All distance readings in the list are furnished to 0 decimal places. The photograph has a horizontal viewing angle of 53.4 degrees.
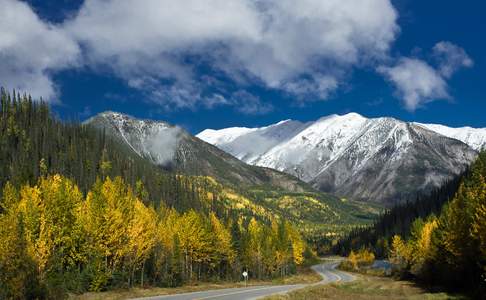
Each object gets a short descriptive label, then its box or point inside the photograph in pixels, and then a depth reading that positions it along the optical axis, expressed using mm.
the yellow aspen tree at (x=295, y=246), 149500
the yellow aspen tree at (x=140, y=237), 70188
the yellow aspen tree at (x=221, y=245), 106000
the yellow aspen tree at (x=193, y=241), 96019
